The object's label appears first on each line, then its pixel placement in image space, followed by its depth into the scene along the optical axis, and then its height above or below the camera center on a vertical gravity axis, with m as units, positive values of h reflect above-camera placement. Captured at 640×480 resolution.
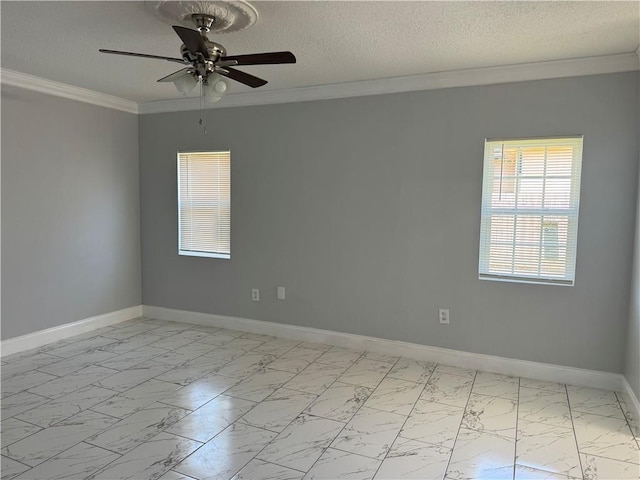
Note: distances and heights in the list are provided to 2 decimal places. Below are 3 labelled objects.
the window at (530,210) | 3.49 +0.02
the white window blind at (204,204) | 4.91 +0.02
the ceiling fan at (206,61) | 2.31 +0.80
